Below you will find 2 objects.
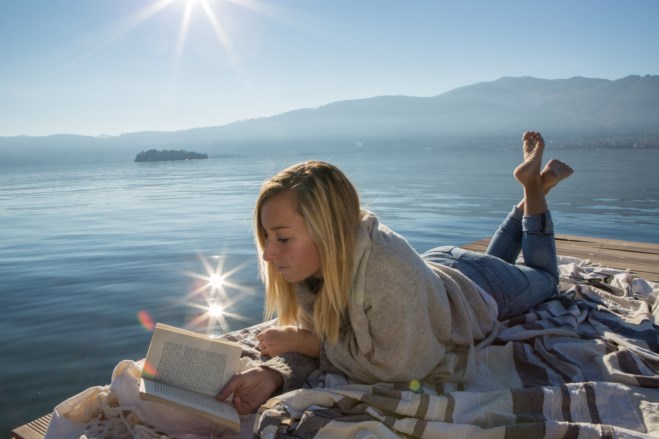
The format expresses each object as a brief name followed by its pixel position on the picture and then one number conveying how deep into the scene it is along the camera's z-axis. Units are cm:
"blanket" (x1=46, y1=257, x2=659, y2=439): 165
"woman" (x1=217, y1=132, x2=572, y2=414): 188
